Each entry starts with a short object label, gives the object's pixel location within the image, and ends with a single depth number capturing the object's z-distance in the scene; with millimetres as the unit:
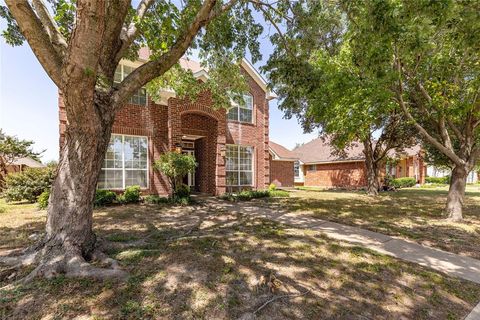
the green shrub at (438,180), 30812
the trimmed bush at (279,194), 13095
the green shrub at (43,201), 8391
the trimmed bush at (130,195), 9555
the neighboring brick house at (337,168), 22683
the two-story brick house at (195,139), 10492
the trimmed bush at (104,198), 8938
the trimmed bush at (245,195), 11281
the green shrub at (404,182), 22703
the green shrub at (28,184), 10266
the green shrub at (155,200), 9797
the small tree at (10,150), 14141
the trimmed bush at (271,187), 14698
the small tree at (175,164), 9664
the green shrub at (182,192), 10216
